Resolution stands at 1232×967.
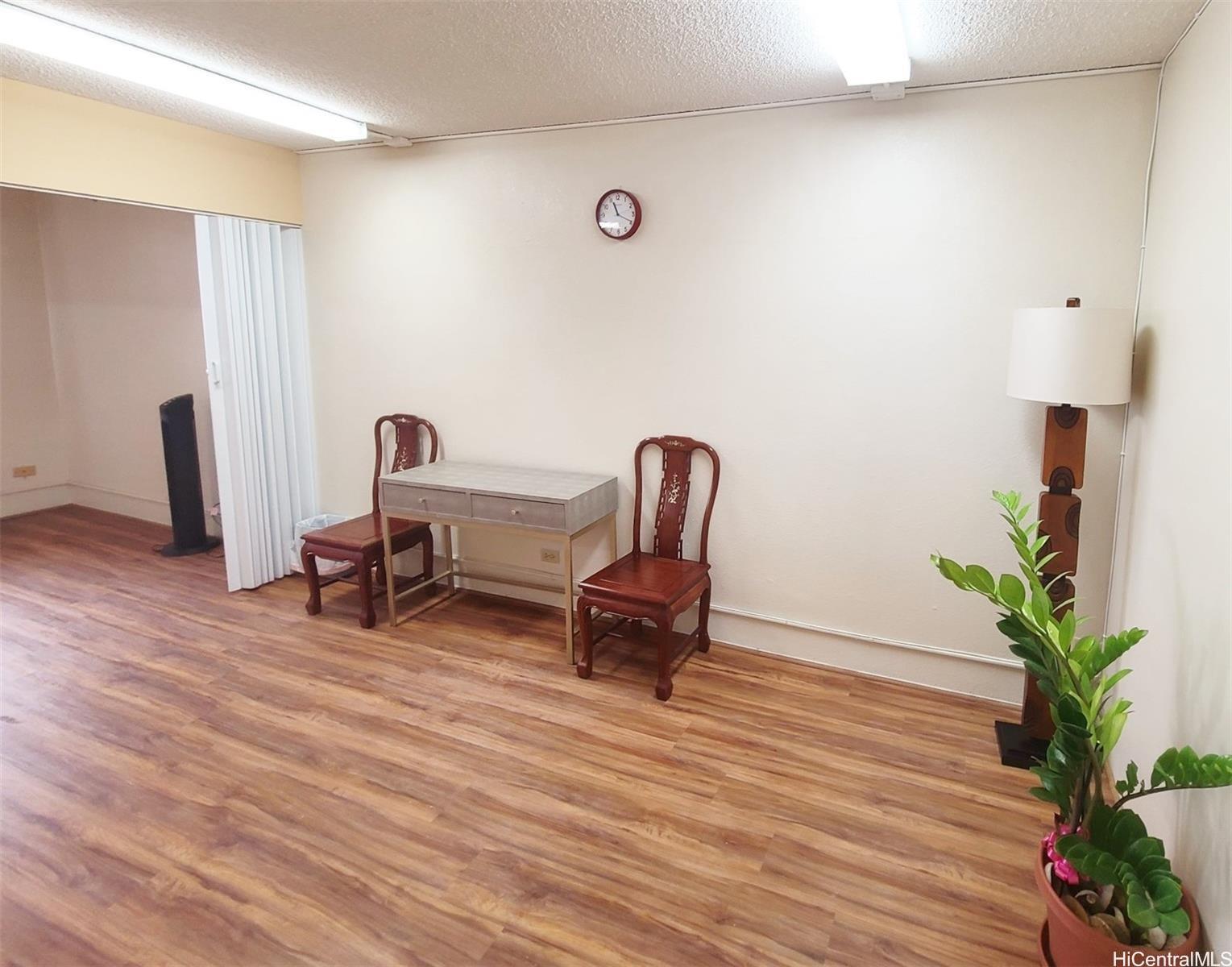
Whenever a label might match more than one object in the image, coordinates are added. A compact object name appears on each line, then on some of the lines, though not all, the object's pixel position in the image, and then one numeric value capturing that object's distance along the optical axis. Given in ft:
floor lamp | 7.87
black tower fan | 16.52
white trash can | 15.47
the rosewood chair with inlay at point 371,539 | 13.05
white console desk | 11.49
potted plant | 4.92
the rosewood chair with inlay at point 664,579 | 10.59
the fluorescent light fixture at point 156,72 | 8.23
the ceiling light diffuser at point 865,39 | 7.37
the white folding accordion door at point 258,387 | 13.84
